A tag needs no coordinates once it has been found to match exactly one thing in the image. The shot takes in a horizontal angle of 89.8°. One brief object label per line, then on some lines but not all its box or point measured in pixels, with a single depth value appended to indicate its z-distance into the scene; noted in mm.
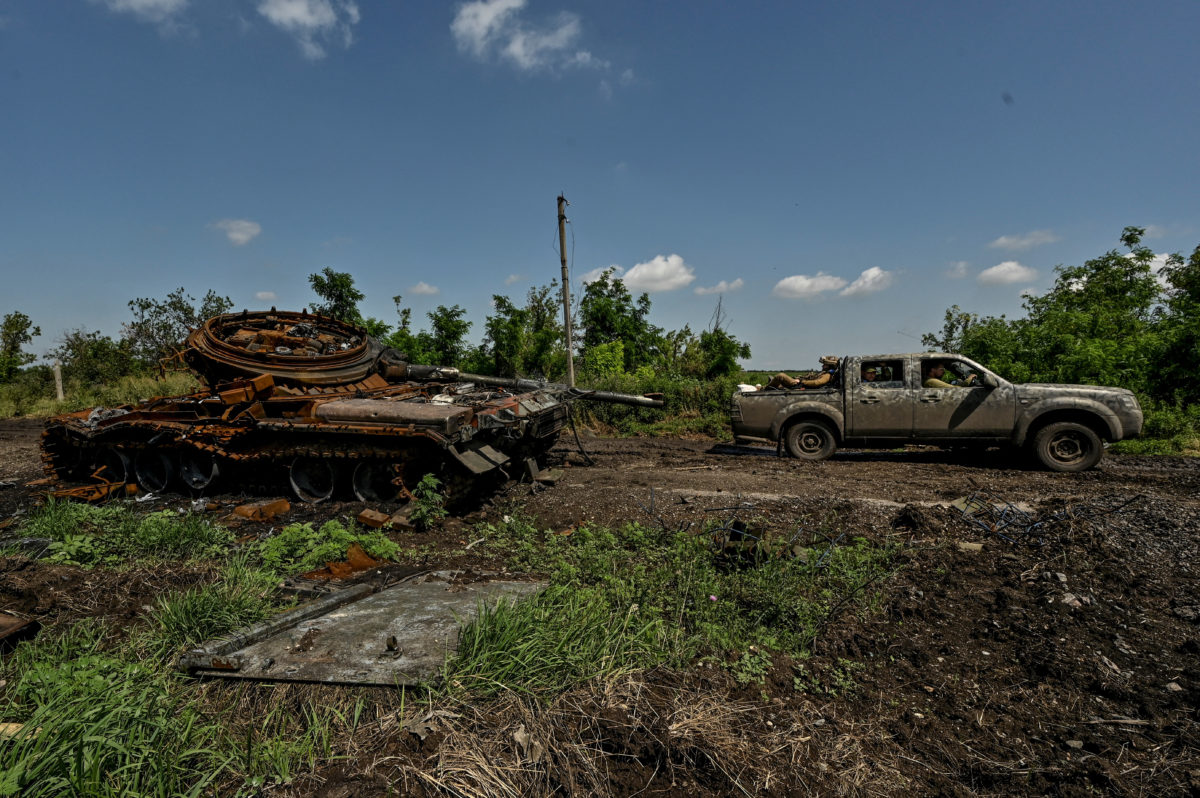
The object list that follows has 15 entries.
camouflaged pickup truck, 8344
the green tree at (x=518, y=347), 19469
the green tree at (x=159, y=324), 25312
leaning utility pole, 15047
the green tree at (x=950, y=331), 17292
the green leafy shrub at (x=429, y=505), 6254
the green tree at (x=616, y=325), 25391
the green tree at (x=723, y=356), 19234
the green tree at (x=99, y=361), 25094
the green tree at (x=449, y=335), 20125
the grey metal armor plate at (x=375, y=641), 2961
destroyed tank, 6938
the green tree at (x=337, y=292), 19094
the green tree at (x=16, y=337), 28188
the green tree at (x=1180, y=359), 11873
